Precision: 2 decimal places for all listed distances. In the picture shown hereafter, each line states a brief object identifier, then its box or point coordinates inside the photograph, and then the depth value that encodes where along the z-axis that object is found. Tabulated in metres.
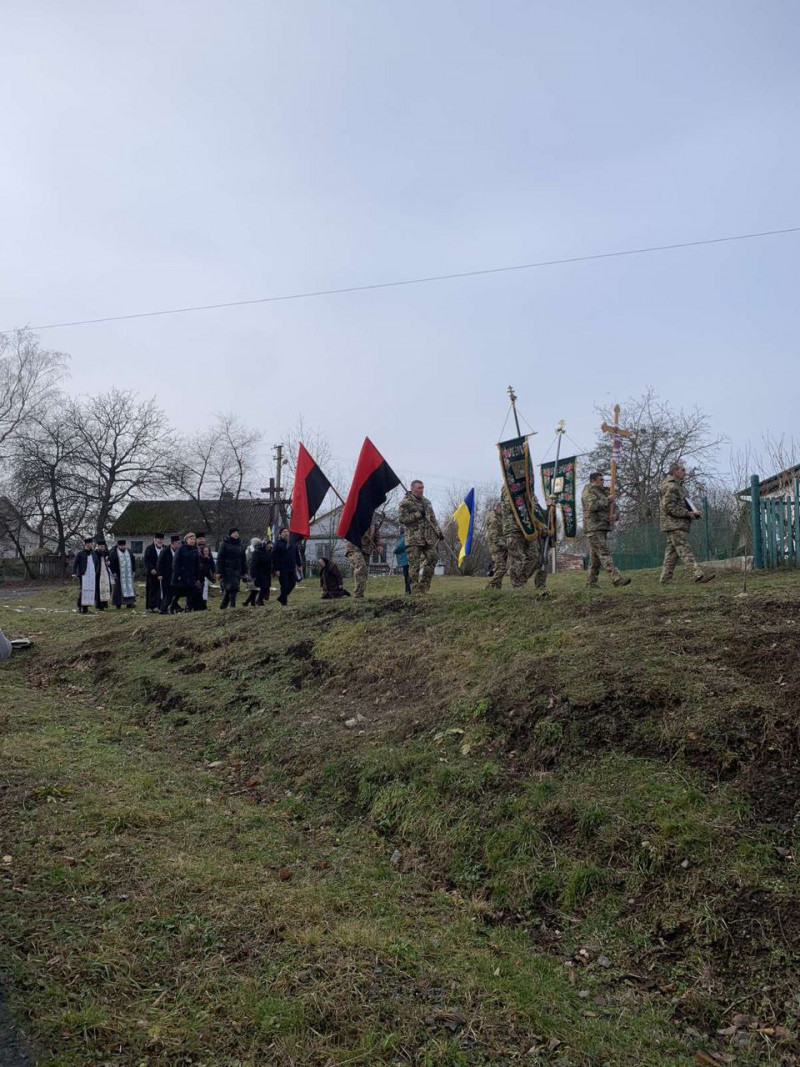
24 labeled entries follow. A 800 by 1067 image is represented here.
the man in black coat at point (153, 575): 19.94
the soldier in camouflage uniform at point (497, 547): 14.22
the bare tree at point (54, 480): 51.09
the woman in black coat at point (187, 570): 18.09
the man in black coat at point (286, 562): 17.81
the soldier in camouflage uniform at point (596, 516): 13.54
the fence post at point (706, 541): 22.94
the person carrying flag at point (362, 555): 14.67
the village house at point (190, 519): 56.41
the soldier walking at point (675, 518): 12.52
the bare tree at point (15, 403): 52.47
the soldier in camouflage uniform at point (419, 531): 13.39
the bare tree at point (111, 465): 52.53
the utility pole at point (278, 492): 42.12
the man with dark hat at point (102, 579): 21.38
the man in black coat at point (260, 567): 18.20
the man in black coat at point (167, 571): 18.78
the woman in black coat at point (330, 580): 18.47
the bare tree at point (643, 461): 38.53
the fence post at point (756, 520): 14.80
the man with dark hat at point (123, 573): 21.25
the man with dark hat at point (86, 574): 21.05
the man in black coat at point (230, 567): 18.08
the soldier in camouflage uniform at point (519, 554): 13.28
